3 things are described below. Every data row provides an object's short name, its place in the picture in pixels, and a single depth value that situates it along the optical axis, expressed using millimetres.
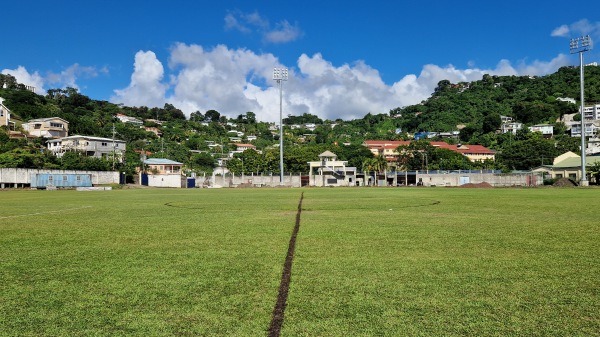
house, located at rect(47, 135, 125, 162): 82562
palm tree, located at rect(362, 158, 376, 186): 93088
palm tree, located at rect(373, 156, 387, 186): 93375
